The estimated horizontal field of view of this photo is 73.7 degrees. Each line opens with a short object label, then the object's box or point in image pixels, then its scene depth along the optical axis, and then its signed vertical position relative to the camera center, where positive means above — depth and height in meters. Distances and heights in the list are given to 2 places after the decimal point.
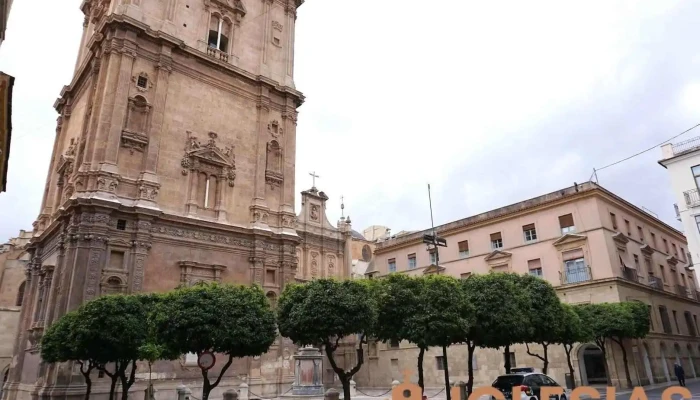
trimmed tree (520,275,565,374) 21.12 +1.64
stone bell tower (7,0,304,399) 21.22 +9.64
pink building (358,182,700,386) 30.09 +5.73
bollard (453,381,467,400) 18.63 -1.55
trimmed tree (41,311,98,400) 15.63 +0.57
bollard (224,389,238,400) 15.81 -1.22
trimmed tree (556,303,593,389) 22.94 +0.86
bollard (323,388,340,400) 14.88 -1.23
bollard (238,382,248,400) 21.74 -1.56
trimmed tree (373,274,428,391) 16.83 +1.58
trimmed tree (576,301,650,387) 26.33 +1.36
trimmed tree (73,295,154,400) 15.43 +0.96
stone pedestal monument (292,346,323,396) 22.61 -0.77
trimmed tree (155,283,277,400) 14.03 +1.02
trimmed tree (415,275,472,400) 16.48 +1.31
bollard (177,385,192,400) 18.95 -1.34
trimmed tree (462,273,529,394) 19.00 +1.51
